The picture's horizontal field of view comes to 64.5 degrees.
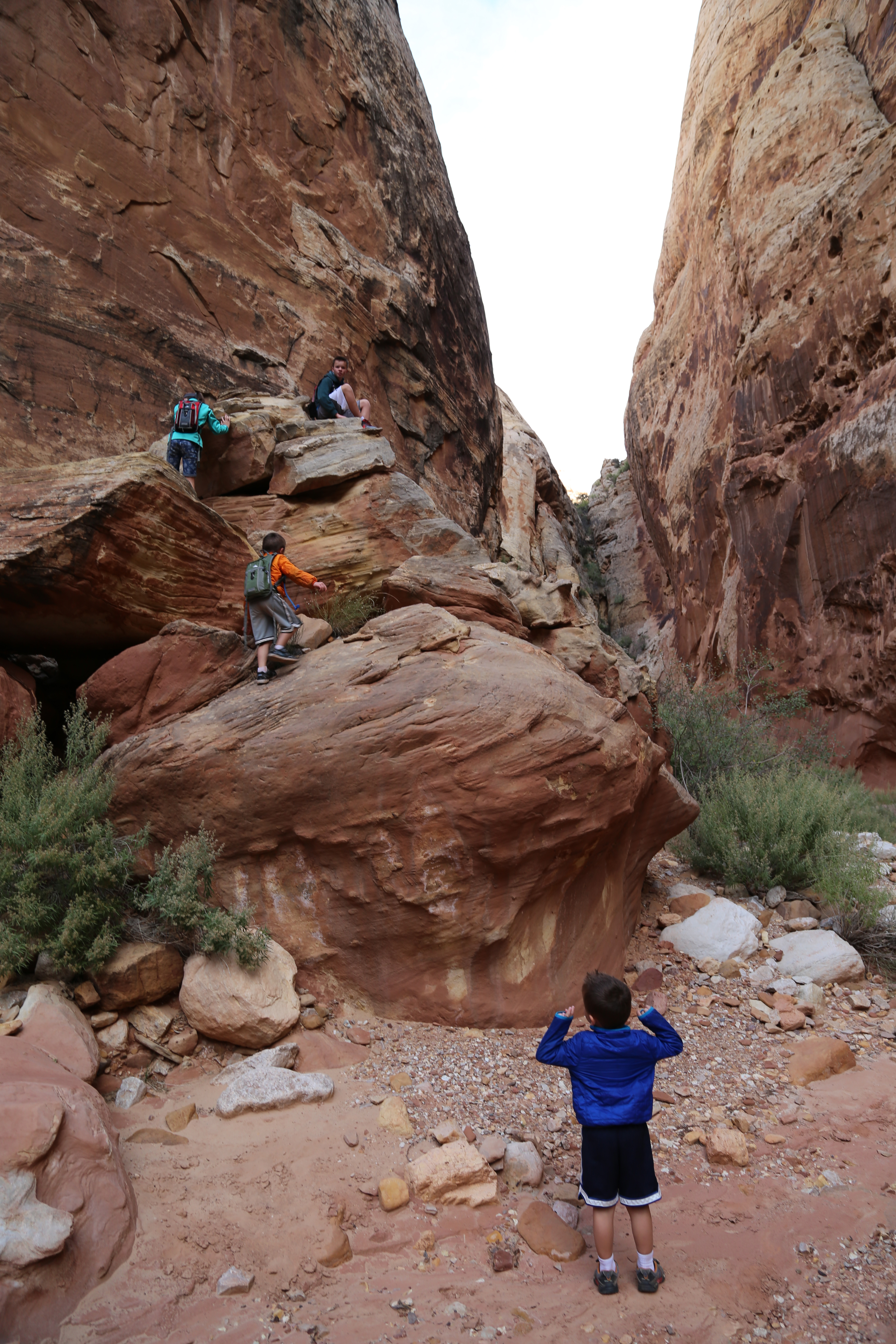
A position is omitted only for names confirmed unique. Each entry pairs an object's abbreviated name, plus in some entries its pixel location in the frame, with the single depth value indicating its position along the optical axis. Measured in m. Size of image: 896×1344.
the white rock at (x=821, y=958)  5.86
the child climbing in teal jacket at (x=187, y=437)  7.45
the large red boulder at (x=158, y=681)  5.72
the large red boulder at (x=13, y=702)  5.29
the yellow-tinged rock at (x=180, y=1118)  3.67
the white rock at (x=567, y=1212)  3.33
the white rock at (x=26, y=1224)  2.58
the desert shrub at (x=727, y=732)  11.38
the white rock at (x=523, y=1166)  3.54
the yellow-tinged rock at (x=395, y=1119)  3.81
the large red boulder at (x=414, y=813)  4.80
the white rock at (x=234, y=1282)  2.77
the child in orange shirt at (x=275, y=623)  5.87
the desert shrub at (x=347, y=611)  6.95
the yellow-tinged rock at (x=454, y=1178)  3.36
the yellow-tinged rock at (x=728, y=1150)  3.77
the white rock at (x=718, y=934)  6.30
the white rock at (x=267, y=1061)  4.05
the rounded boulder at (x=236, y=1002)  4.31
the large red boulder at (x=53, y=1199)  2.55
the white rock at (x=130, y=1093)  3.77
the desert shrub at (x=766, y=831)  7.50
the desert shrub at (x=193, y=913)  4.54
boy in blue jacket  2.98
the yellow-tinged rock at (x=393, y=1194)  3.29
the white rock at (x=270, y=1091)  3.81
